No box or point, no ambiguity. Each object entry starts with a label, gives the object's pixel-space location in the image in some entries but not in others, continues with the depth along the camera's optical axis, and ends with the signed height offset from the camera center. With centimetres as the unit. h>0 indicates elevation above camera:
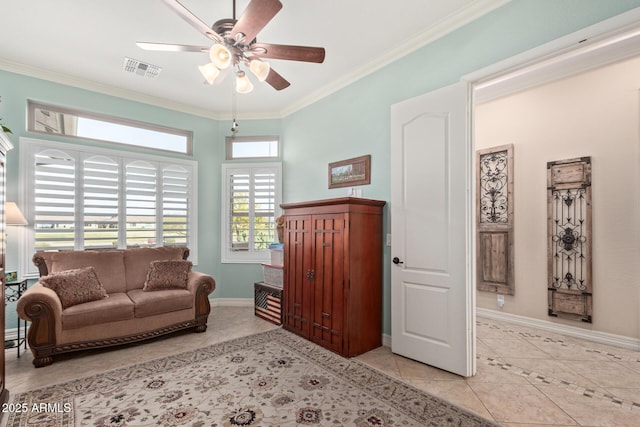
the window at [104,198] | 386 +25
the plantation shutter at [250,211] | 518 +9
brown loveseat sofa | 297 -94
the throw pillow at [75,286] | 322 -74
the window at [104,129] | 396 +123
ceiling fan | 190 +122
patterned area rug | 213 -138
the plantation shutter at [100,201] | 417 +20
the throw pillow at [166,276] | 394 -76
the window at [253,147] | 532 +118
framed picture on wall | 376 +57
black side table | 326 -91
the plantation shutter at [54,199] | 384 +20
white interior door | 274 -13
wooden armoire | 316 -61
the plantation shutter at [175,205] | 481 +18
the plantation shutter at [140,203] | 450 +19
